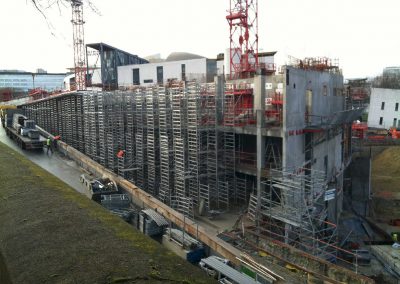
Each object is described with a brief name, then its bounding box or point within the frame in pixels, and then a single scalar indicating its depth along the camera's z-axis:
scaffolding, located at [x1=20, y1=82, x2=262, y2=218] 19.72
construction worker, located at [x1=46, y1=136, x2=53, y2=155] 32.72
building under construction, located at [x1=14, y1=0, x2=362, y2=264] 17.81
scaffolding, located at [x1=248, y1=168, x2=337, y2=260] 14.28
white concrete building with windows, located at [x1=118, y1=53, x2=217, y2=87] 37.69
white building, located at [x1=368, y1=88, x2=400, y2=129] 54.19
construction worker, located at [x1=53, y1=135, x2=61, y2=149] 34.69
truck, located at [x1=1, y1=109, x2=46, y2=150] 33.12
